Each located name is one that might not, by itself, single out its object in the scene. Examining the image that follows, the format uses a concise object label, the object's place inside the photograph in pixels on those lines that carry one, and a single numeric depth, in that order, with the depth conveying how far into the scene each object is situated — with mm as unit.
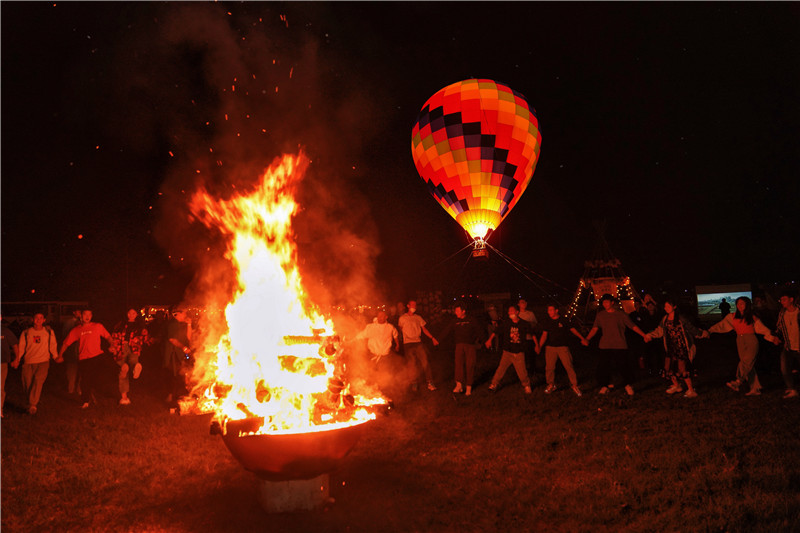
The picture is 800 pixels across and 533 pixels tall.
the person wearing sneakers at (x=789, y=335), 9086
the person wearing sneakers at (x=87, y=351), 10234
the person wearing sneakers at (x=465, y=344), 11016
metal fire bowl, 4855
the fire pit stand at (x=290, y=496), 5164
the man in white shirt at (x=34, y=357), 9633
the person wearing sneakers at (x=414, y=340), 11438
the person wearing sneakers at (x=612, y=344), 10297
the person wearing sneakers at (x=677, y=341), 9953
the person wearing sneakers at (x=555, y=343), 10570
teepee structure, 28156
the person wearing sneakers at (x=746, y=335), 9438
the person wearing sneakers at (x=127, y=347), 10461
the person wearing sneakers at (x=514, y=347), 10820
